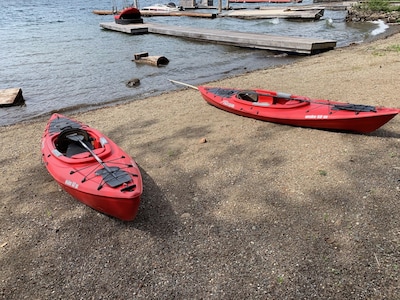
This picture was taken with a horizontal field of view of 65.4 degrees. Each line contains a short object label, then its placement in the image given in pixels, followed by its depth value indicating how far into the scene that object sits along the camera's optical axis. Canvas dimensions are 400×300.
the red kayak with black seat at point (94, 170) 4.75
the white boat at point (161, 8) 45.72
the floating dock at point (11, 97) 12.05
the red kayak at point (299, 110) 6.92
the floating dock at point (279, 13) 35.94
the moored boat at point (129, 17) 32.12
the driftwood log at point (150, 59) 17.38
